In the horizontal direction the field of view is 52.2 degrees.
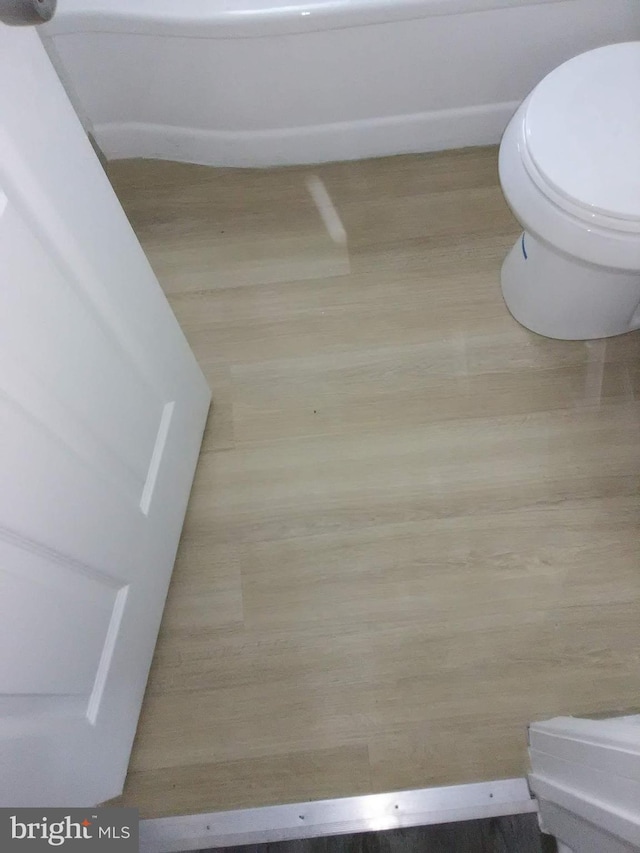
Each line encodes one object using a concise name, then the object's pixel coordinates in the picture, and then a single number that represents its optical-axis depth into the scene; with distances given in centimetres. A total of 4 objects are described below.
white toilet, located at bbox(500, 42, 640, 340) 93
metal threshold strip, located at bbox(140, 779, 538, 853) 99
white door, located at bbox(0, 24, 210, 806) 64
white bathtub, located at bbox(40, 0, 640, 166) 125
